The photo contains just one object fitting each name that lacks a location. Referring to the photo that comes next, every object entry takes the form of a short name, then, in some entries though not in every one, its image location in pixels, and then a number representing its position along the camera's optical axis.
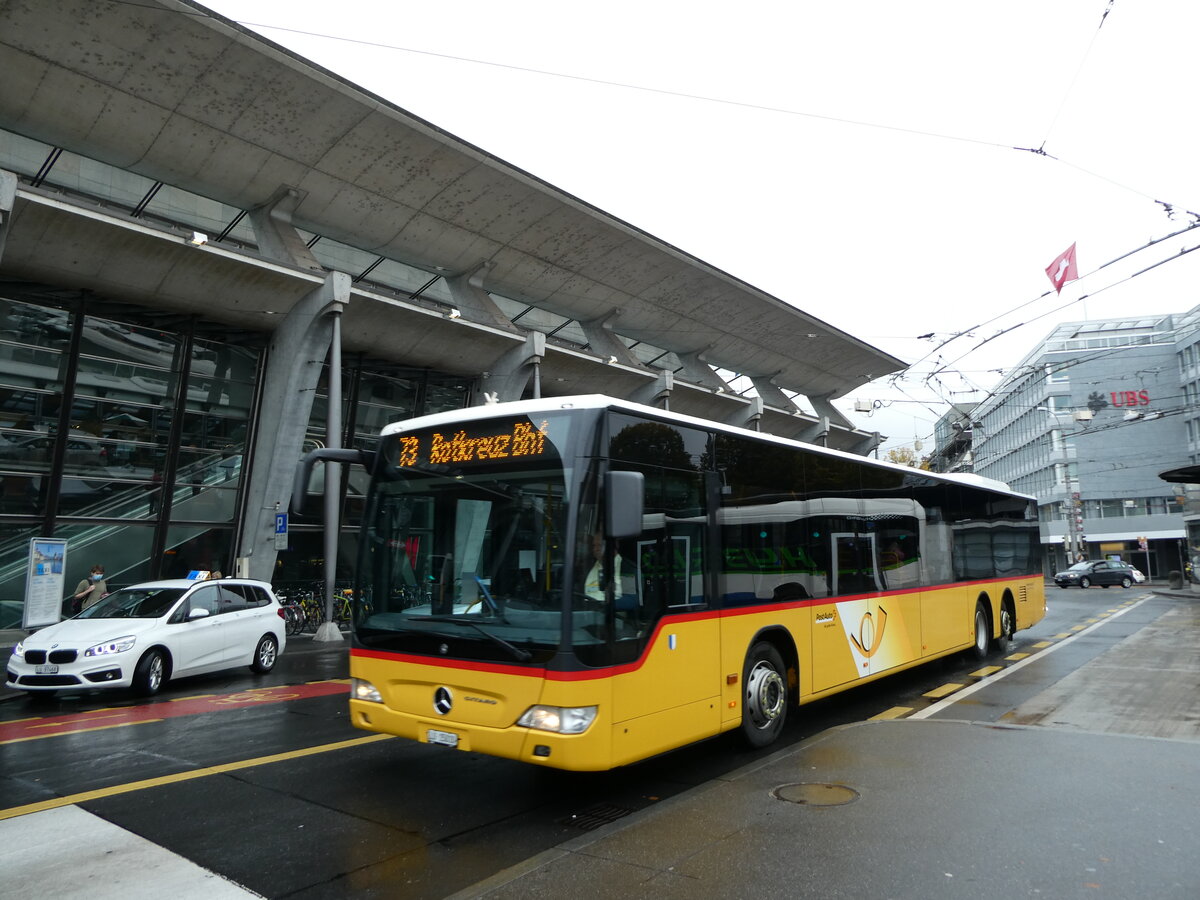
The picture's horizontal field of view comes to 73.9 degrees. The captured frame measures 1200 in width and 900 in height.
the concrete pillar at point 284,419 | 20.33
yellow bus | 5.31
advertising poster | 15.38
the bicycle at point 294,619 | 19.80
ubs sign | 62.16
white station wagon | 10.05
